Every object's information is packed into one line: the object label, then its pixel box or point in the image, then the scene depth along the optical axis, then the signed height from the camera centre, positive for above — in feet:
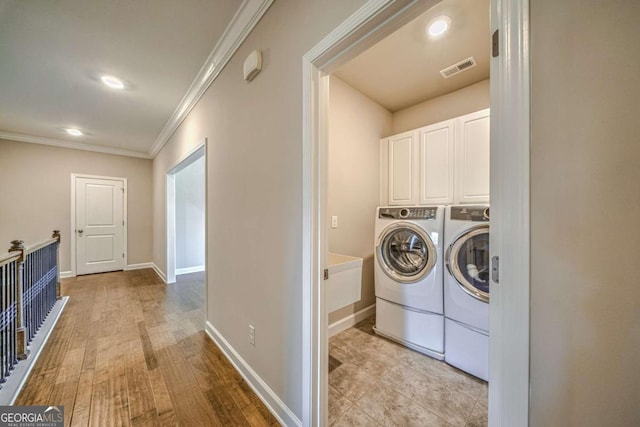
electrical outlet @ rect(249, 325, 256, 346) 5.17 -2.81
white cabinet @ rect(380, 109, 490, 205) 6.80 +1.66
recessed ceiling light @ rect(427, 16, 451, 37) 5.25 +4.47
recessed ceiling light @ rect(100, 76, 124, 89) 7.74 +4.59
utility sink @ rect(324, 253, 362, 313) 5.22 -1.73
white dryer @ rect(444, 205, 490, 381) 5.45 -1.88
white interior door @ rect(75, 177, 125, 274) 14.53 -0.81
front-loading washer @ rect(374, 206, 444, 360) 6.26 -1.89
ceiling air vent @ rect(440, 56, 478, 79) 6.64 +4.45
